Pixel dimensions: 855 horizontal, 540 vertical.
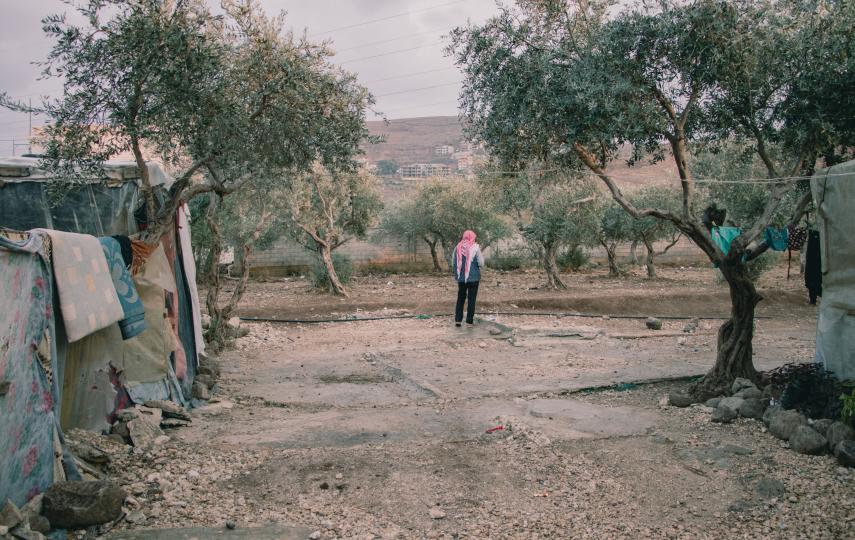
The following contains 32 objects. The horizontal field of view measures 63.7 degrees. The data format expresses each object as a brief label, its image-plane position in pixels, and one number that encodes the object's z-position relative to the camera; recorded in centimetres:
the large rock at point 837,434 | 579
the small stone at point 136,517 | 461
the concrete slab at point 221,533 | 442
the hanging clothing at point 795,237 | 790
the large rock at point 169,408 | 712
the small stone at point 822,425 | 608
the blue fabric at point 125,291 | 659
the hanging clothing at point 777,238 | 787
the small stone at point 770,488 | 519
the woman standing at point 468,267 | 1394
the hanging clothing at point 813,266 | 741
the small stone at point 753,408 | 699
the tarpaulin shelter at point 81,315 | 445
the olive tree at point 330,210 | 1952
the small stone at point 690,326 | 1405
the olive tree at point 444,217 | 2556
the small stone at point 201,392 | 829
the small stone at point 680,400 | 781
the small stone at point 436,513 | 487
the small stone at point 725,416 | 698
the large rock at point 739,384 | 766
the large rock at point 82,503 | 435
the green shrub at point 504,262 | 2836
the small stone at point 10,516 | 396
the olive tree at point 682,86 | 730
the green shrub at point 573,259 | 2780
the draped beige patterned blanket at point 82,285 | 526
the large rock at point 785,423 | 630
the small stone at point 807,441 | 589
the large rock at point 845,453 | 553
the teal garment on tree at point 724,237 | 833
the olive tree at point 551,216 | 2044
